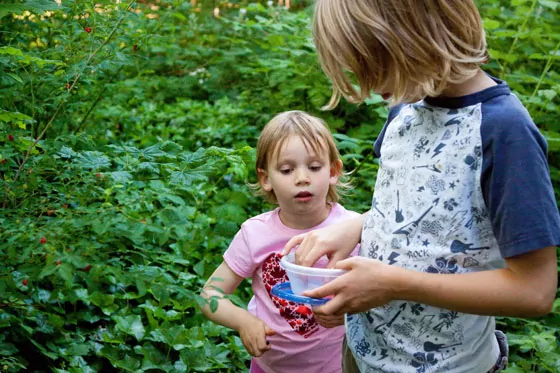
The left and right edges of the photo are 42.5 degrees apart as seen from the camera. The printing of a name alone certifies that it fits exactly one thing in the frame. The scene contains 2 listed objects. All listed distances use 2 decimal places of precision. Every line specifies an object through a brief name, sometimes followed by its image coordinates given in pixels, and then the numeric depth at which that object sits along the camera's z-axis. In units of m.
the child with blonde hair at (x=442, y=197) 1.47
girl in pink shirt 2.31
